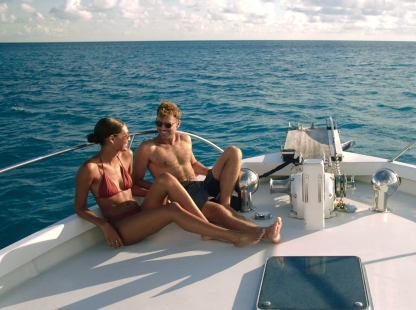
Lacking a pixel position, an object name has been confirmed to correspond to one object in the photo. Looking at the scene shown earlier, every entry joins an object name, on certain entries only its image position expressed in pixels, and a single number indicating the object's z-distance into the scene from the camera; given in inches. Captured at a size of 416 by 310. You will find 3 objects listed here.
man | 134.2
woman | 122.4
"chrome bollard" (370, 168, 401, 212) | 138.4
